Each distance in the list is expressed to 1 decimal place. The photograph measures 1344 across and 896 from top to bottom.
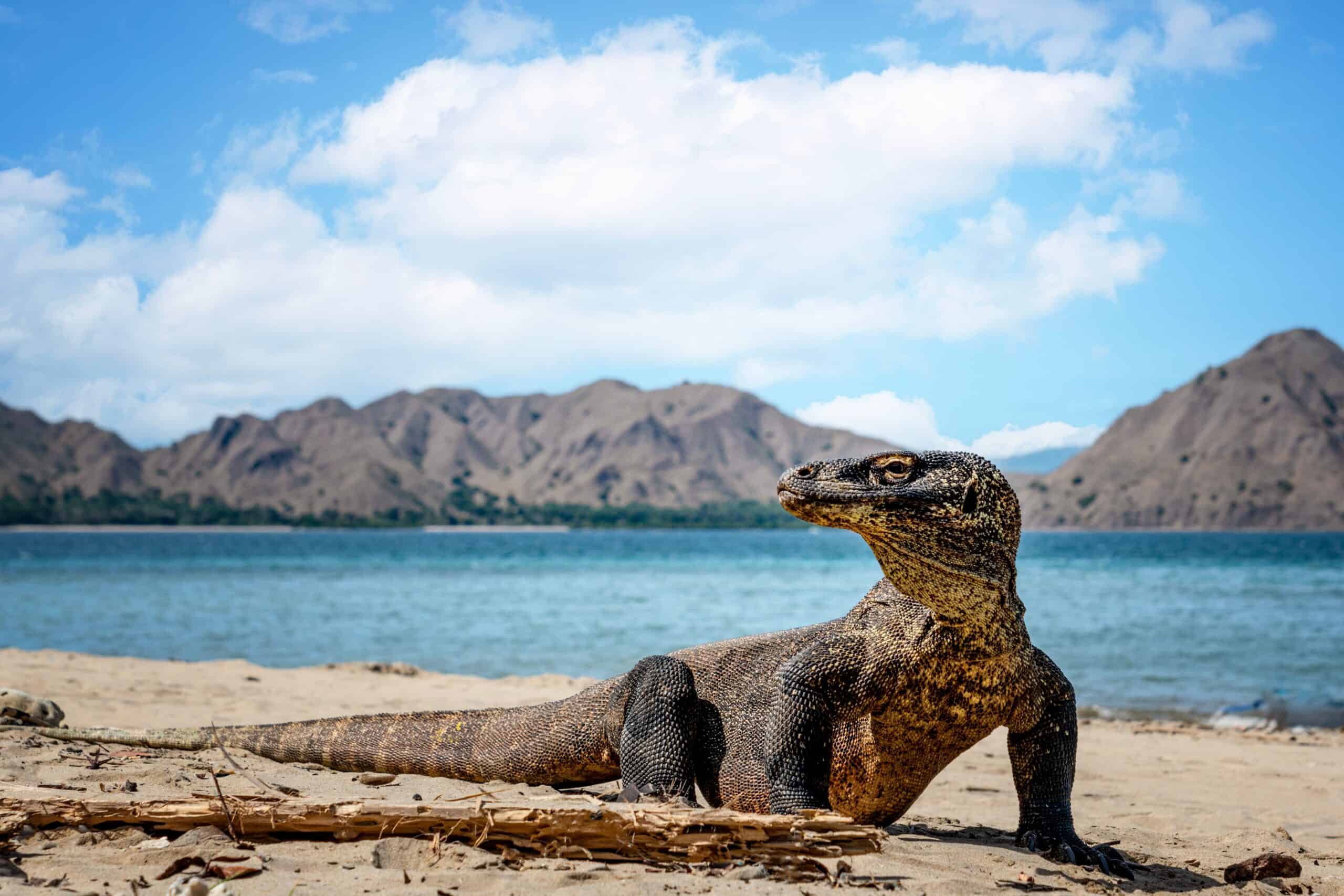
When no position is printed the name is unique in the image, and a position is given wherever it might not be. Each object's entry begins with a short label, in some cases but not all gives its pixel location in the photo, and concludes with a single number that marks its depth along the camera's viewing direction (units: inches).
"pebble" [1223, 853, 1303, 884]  195.3
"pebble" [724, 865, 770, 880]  148.8
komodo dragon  158.4
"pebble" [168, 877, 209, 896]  129.3
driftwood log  153.4
